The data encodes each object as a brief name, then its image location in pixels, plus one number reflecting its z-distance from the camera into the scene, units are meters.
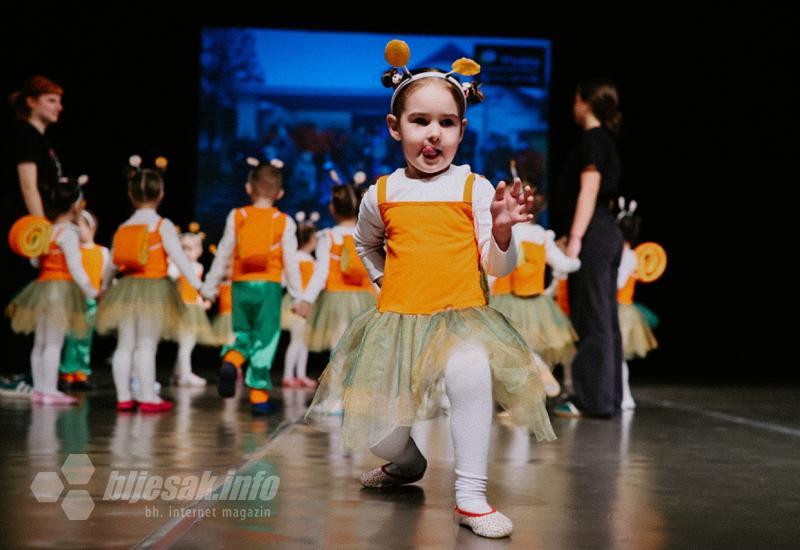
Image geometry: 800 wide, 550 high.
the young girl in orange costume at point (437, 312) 2.22
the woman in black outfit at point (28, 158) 5.16
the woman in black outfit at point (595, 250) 4.54
